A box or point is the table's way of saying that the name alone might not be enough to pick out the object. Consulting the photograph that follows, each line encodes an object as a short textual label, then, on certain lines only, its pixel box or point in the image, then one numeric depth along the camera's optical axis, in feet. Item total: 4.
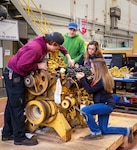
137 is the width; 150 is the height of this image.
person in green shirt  10.47
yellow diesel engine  7.61
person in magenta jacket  7.24
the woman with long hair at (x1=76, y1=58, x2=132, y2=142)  7.80
